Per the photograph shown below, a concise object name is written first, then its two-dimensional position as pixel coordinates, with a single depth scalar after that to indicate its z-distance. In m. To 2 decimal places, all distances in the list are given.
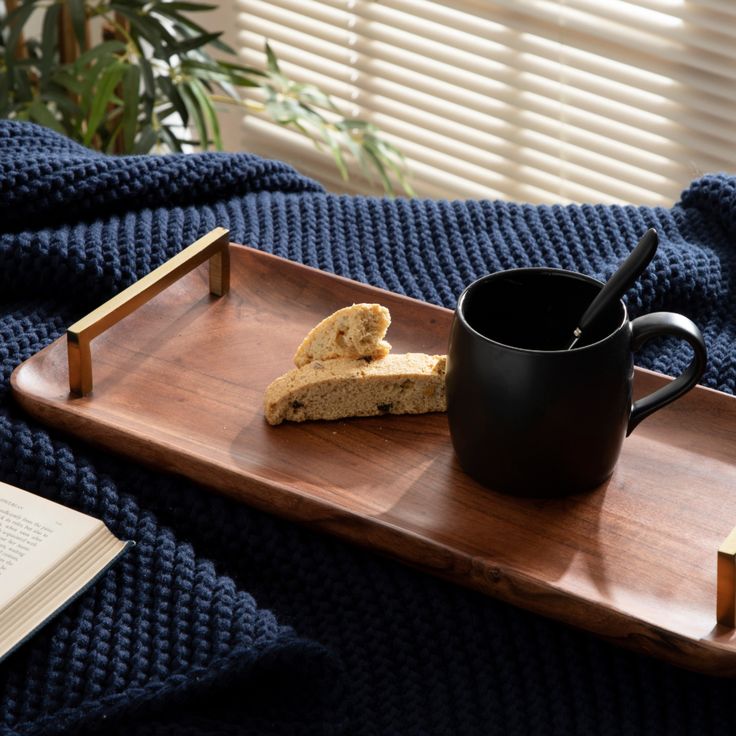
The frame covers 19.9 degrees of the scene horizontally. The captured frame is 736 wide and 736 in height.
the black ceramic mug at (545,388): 1.07
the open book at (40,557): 1.08
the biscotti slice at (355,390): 1.16
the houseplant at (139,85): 1.90
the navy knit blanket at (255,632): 1.07
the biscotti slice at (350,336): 1.17
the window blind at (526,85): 1.97
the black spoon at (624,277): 1.07
